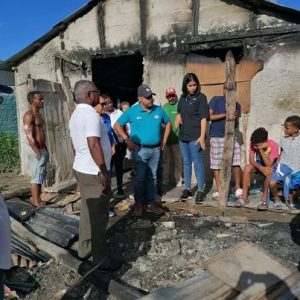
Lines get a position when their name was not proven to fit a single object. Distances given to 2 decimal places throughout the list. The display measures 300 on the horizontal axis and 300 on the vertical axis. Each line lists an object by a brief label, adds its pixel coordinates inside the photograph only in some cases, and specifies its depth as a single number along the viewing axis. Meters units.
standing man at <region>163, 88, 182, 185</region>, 7.11
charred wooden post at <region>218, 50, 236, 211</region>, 5.51
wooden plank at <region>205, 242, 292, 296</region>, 3.21
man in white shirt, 3.59
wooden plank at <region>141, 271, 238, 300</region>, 3.05
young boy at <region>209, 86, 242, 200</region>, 5.98
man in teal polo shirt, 5.46
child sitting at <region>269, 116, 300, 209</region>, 5.52
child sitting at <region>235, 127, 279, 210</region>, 5.57
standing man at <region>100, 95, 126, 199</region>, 6.74
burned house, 6.50
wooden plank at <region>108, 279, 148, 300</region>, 3.51
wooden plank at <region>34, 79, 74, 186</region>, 7.89
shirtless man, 5.87
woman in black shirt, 5.80
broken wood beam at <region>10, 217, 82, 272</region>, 4.24
